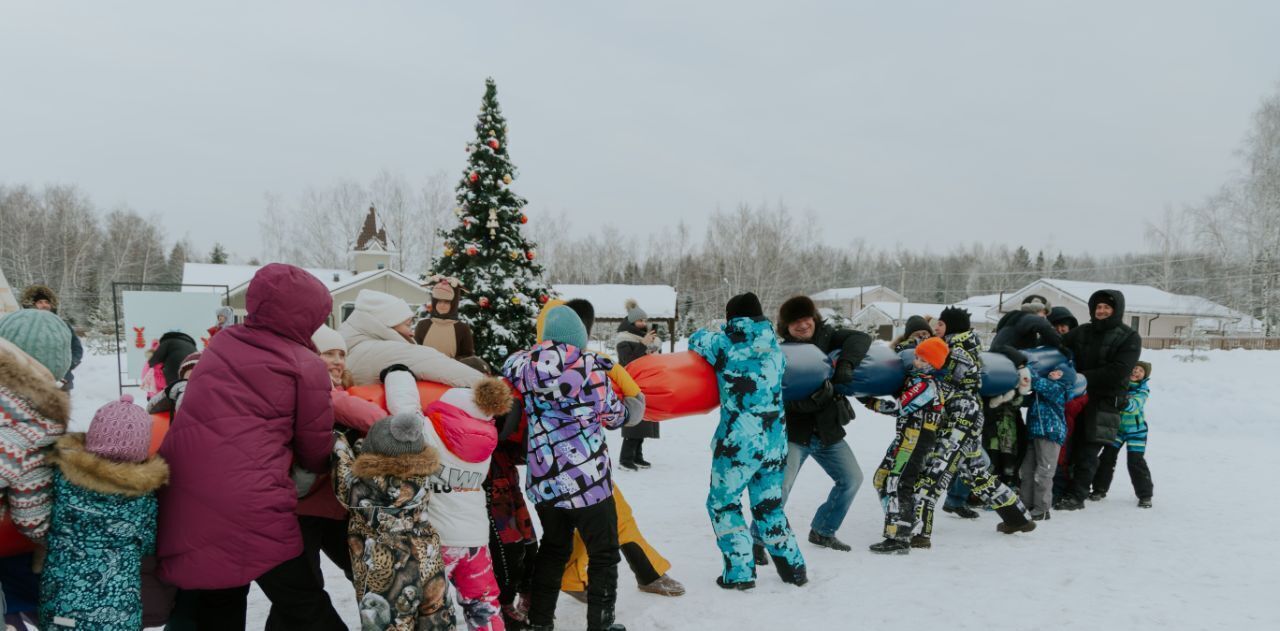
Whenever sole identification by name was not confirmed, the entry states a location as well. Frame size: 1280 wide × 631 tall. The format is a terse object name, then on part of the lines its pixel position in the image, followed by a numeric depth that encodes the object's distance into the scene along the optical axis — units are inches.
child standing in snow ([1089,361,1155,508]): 259.3
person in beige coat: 132.5
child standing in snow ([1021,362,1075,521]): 241.0
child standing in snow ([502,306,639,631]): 138.0
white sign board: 424.6
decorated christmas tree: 465.4
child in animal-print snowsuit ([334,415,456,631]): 106.7
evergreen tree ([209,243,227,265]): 2206.0
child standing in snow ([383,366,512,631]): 118.5
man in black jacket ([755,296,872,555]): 191.9
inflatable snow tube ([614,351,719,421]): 165.6
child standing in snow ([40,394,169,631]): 92.1
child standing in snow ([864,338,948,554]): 200.8
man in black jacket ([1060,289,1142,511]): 250.7
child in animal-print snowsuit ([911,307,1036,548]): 203.8
